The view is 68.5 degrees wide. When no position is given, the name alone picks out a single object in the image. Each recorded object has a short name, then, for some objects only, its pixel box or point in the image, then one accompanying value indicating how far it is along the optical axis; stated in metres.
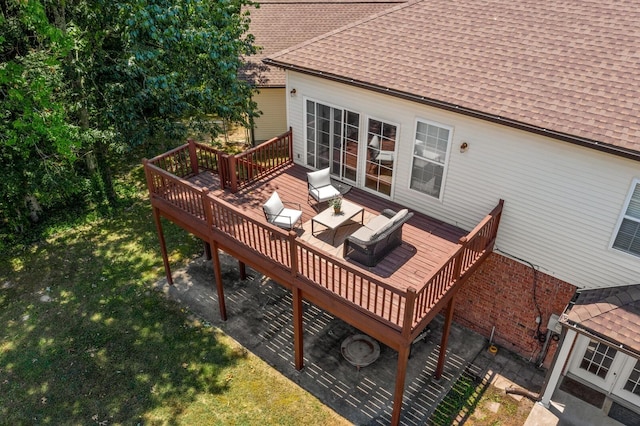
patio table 10.25
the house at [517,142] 8.44
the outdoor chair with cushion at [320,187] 11.44
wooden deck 8.49
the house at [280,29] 20.06
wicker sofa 9.31
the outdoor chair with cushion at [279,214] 10.60
